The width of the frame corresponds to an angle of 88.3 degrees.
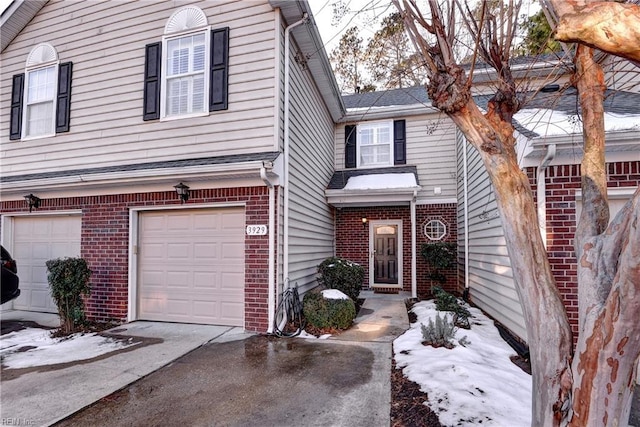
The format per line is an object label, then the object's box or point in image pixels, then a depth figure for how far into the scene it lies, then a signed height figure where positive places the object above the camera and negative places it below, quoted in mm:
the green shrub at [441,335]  4312 -1336
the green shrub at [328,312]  5344 -1283
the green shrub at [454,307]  5270 -1283
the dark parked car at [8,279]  5133 -744
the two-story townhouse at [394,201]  8750 +1123
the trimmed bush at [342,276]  6566 -855
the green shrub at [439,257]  8180 -559
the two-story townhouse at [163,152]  5441 +1506
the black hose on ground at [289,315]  5162 -1330
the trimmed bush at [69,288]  5309 -896
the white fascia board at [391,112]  8938 +3374
